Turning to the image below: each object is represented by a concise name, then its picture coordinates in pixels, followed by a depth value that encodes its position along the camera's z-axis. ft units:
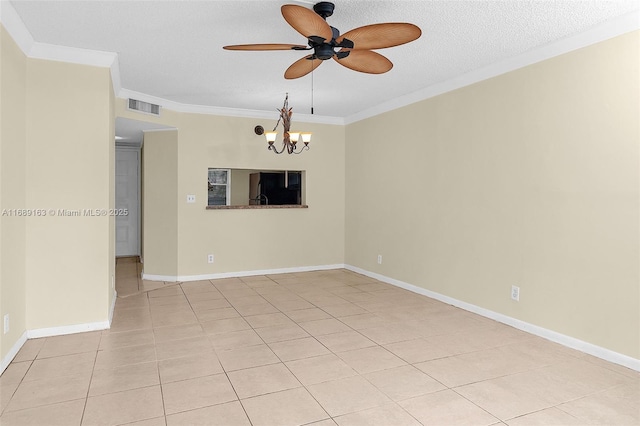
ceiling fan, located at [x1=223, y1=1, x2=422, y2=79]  7.19
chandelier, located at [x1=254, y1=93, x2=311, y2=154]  15.48
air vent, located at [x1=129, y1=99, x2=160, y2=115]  16.01
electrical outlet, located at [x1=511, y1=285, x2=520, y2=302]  12.15
